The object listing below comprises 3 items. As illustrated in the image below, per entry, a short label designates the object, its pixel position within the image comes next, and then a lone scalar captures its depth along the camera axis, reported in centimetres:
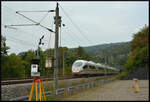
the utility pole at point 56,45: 1153
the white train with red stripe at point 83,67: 2888
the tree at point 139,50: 2911
